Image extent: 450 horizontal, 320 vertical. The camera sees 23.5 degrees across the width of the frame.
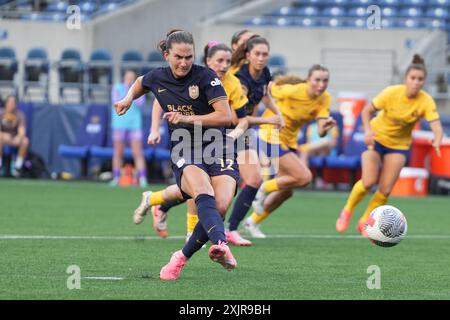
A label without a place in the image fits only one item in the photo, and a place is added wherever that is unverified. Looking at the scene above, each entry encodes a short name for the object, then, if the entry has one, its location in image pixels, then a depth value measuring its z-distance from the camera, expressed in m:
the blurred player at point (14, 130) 20.16
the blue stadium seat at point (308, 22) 25.70
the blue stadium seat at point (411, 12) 25.88
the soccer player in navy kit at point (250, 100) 10.55
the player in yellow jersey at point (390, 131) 11.55
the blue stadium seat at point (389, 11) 25.88
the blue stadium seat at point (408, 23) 25.19
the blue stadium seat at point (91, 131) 21.00
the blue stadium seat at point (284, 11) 26.33
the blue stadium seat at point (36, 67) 24.11
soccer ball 9.05
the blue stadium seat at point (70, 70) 23.77
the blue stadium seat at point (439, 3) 25.88
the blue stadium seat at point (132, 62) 24.06
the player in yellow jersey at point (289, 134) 11.52
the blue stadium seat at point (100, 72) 23.75
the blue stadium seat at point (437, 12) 25.62
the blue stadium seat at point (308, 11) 26.14
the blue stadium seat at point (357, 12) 25.50
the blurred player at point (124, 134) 19.23
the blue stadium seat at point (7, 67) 24.06
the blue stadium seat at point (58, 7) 26.19
